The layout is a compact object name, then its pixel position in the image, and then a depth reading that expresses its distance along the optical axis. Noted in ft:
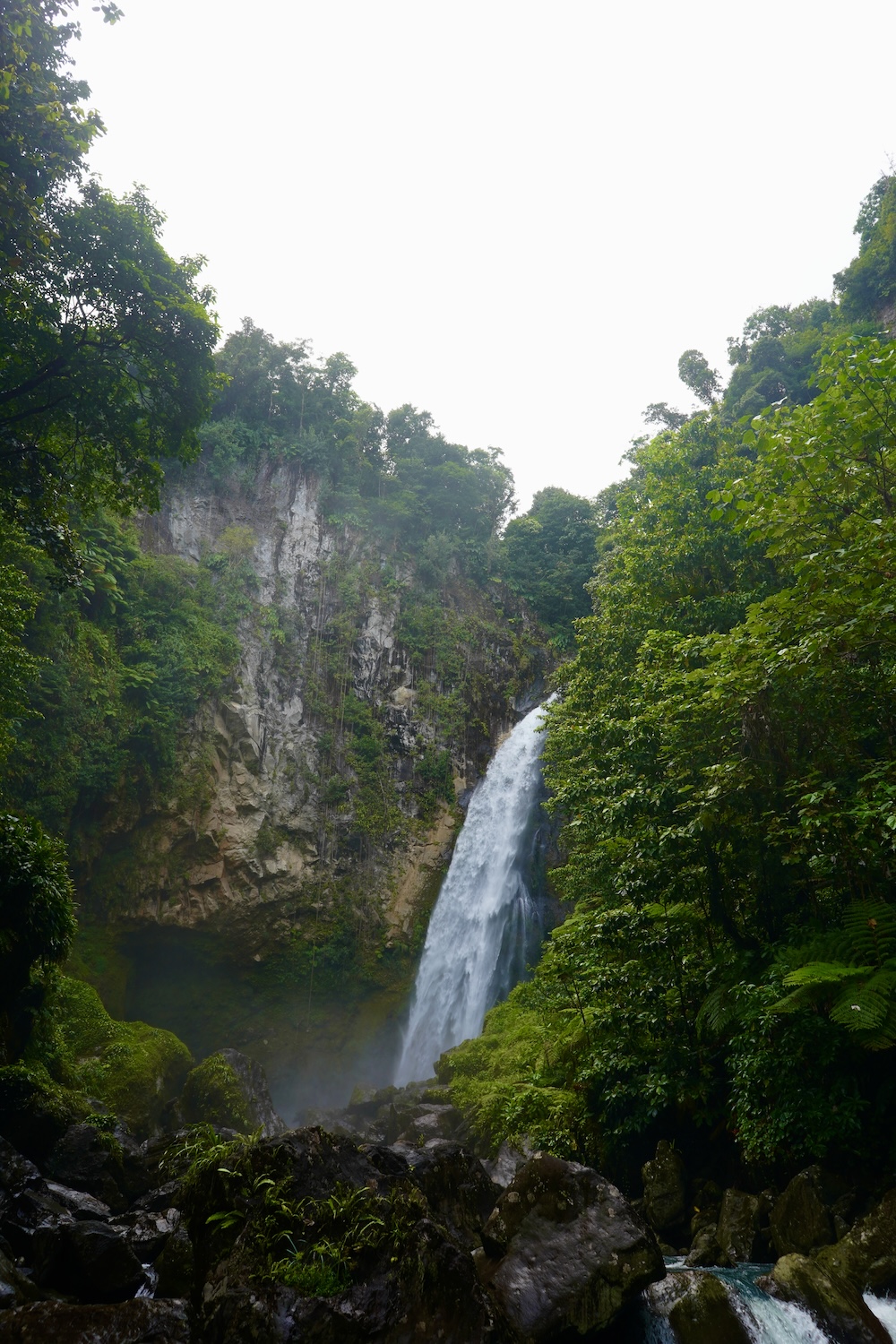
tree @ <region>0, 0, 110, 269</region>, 22.44
